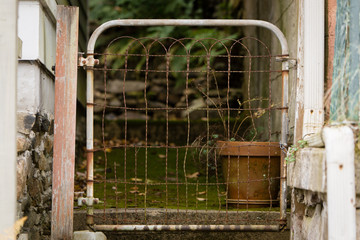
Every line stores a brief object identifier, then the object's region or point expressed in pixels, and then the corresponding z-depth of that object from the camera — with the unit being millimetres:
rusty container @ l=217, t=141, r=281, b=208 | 7211
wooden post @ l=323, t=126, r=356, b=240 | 4371
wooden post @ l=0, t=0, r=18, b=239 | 4160
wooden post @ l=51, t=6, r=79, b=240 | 6082
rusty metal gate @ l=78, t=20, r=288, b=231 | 6566
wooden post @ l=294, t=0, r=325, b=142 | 6008
